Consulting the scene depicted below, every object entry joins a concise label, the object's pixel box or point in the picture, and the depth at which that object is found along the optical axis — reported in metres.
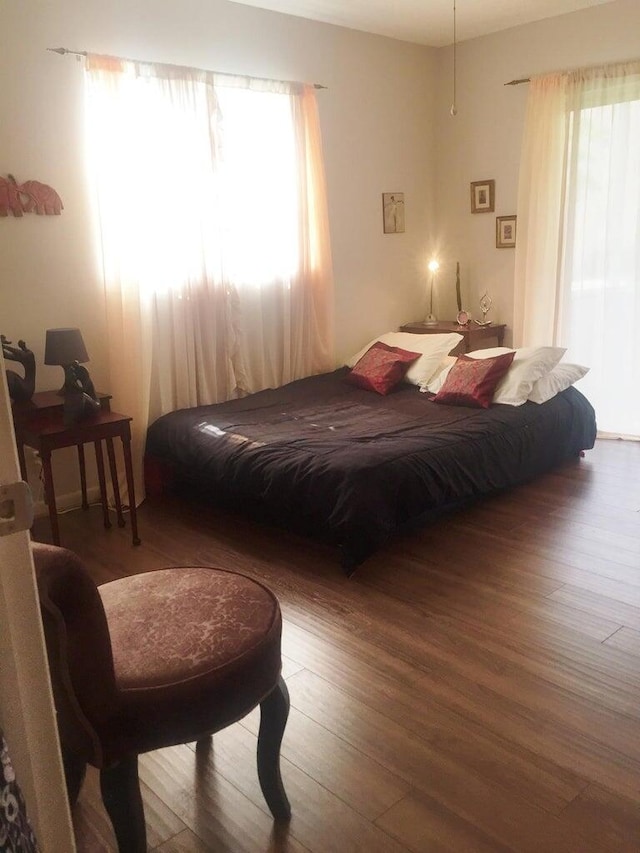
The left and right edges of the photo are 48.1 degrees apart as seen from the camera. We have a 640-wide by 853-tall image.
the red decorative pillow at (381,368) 4.57
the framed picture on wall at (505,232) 5.08
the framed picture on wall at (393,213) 5.25
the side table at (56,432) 3.17
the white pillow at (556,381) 4.13
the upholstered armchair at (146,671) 1.38
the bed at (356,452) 3.05
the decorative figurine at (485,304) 5.31
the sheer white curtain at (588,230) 4.41
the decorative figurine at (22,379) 3.30
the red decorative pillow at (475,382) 4.06
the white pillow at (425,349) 4.62
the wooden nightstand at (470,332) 5.04
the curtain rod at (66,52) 3.47
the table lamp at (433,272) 5.56
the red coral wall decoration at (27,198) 3.43
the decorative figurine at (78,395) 3.27
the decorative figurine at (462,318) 5.18
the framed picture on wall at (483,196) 5.16
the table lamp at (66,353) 3.33
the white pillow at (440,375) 4.43
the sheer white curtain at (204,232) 3.74
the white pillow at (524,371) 4.07
